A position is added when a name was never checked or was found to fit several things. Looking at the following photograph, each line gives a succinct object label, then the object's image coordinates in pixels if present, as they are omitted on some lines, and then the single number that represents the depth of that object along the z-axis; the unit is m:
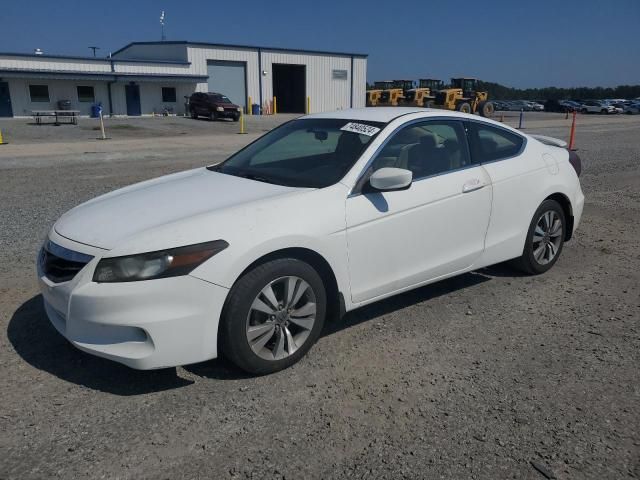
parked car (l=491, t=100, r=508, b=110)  66.55
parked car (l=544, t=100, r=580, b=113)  62.98
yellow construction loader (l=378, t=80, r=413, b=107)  41.31
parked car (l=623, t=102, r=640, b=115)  60.41
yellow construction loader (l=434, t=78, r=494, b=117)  37.62
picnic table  30.34
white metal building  35.31
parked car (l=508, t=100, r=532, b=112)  67.69
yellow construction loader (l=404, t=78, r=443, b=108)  39.83
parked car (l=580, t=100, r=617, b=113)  58.67
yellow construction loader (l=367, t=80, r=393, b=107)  43.47
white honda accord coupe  2.96
